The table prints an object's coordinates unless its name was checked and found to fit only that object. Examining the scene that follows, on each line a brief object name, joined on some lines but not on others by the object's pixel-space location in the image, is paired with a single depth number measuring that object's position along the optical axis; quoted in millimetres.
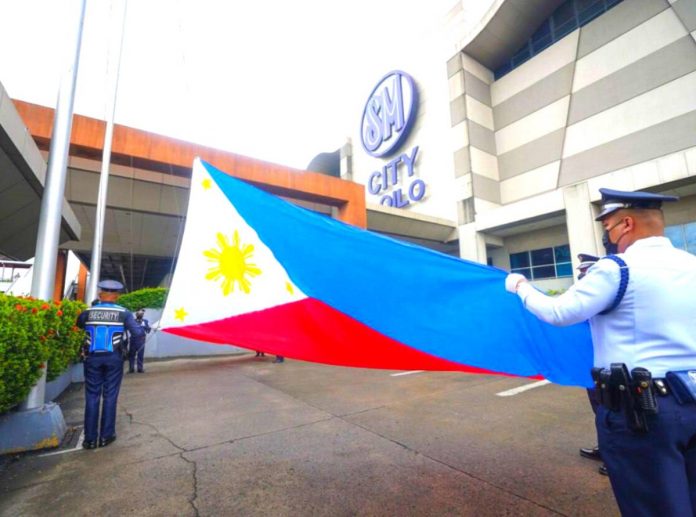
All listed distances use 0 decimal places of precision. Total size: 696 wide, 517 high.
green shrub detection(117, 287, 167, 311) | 13812
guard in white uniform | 1427
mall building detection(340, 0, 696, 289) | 15633
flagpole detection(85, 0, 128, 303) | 9523
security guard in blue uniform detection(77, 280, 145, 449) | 4328
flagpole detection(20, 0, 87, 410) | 4839
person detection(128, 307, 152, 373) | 9776
